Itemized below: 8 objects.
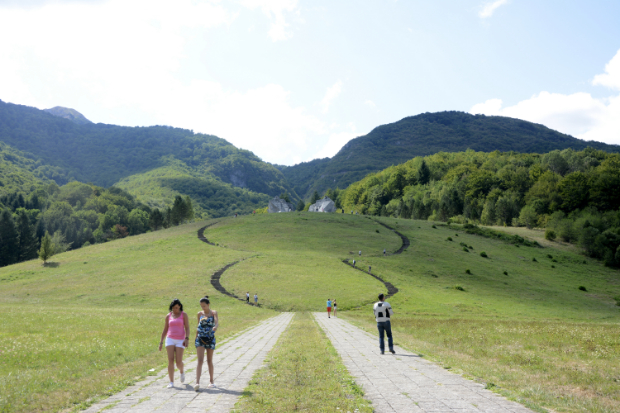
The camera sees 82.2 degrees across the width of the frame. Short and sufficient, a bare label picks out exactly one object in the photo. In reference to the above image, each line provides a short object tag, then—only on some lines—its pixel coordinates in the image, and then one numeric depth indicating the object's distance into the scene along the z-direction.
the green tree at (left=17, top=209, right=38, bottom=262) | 106.89
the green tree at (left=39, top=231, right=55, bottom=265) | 69.88
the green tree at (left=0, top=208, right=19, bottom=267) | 99.75
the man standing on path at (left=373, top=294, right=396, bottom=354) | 16.08
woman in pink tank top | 10.72
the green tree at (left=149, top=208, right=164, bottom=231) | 145.01
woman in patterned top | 10.70
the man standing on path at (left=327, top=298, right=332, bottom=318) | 38.55
